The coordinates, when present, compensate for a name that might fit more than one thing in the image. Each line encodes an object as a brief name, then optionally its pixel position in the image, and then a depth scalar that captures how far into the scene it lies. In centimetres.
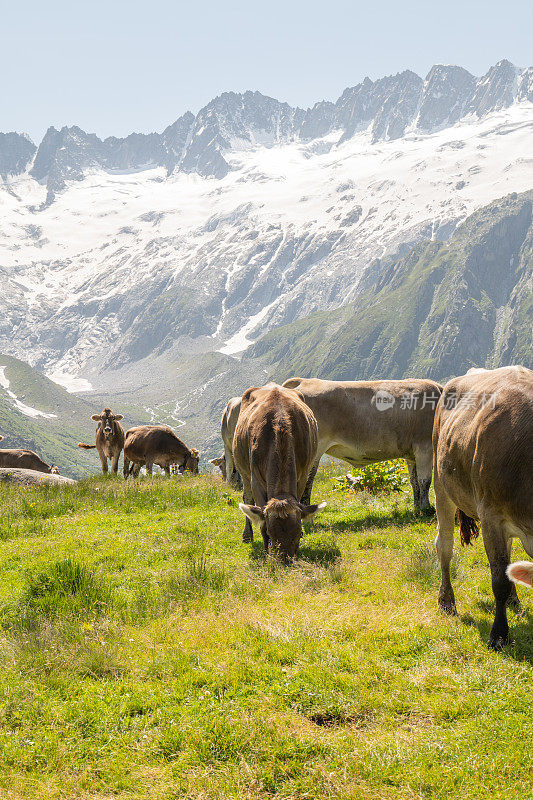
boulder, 2039
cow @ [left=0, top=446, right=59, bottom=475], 2898
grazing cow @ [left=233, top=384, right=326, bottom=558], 1040
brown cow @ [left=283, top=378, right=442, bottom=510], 1574
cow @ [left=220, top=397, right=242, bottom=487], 2154
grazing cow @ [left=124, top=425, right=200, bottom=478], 2797
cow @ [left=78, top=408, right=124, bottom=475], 2742
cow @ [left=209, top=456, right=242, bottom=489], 3659
